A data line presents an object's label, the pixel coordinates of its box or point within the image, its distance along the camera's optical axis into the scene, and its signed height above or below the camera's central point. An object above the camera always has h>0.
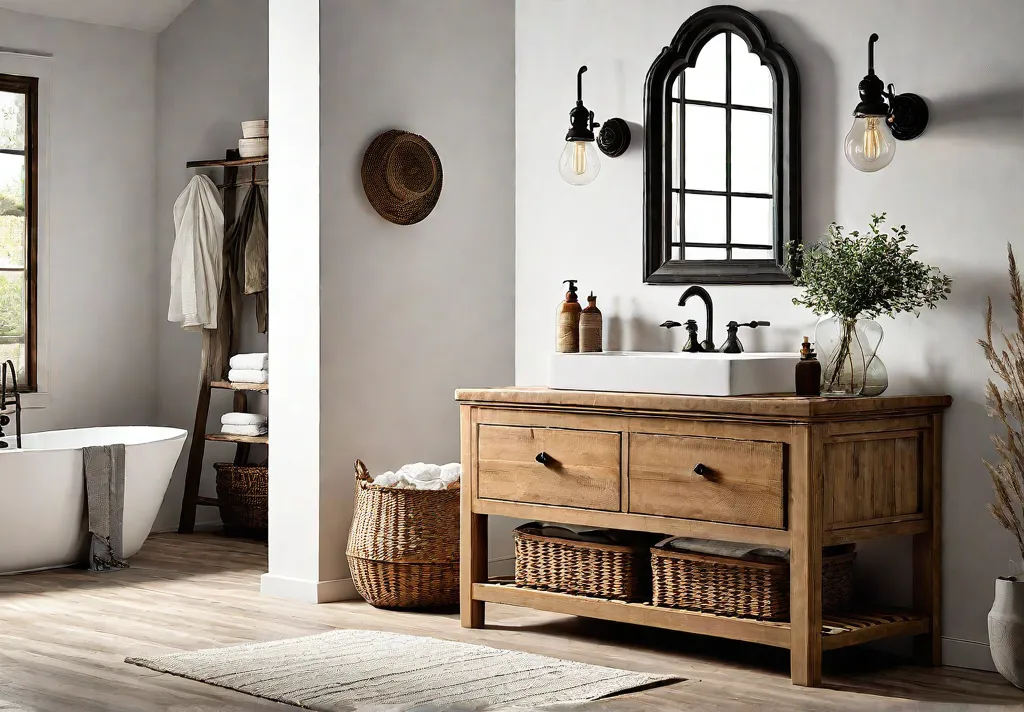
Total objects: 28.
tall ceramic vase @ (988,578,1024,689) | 3.31 -0.65
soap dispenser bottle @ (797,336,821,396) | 3.47 -0.03
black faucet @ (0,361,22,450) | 5.49 -0.16
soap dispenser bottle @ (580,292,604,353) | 4.23 +0.12
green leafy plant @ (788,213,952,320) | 3.54 +0.24
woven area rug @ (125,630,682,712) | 3.18 -0.79
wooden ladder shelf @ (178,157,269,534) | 6.24 -0.19
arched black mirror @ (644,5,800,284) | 3.95 +0.65
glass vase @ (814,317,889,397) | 3.57 +0.02
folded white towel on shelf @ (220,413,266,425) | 5.97 -0.24
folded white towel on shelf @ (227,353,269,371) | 5.93 +0.02
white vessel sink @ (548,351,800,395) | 3.51 -0.02
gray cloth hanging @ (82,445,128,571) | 5.26 -0.55
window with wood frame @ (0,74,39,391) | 6.09 +0.62
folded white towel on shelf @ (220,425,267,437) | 5.97 -0.29
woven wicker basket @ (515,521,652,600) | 3.80 -0.58
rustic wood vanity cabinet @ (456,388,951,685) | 3.35 -0.30
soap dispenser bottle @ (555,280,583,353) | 4.26 +0.13
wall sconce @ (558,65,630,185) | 4.28 +0.72
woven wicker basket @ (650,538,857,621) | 3.47 -0.58
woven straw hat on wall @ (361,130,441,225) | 4.65 +0.67
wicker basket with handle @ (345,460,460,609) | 4.38 -0.59
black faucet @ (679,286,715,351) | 3.99 +0.19
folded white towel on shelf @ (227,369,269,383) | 5.93 -0.05
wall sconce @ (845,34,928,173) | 3.58 +0.65
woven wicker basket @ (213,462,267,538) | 5.91 -0.59
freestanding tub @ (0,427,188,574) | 5.09 -0.53
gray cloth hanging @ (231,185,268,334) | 6.08 +0.54
